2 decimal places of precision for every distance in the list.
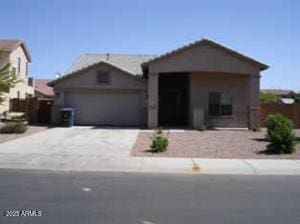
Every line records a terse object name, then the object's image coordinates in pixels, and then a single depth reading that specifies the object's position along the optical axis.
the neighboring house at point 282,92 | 43.75
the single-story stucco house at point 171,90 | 16.03
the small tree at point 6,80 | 12.56
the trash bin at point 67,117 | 16.89
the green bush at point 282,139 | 10.06
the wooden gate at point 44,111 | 19.12
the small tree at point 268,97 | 37.22
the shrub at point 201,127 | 15.46
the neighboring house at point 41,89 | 31.09
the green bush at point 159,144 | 9.90
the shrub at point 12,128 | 13.74
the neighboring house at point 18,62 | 20.96
